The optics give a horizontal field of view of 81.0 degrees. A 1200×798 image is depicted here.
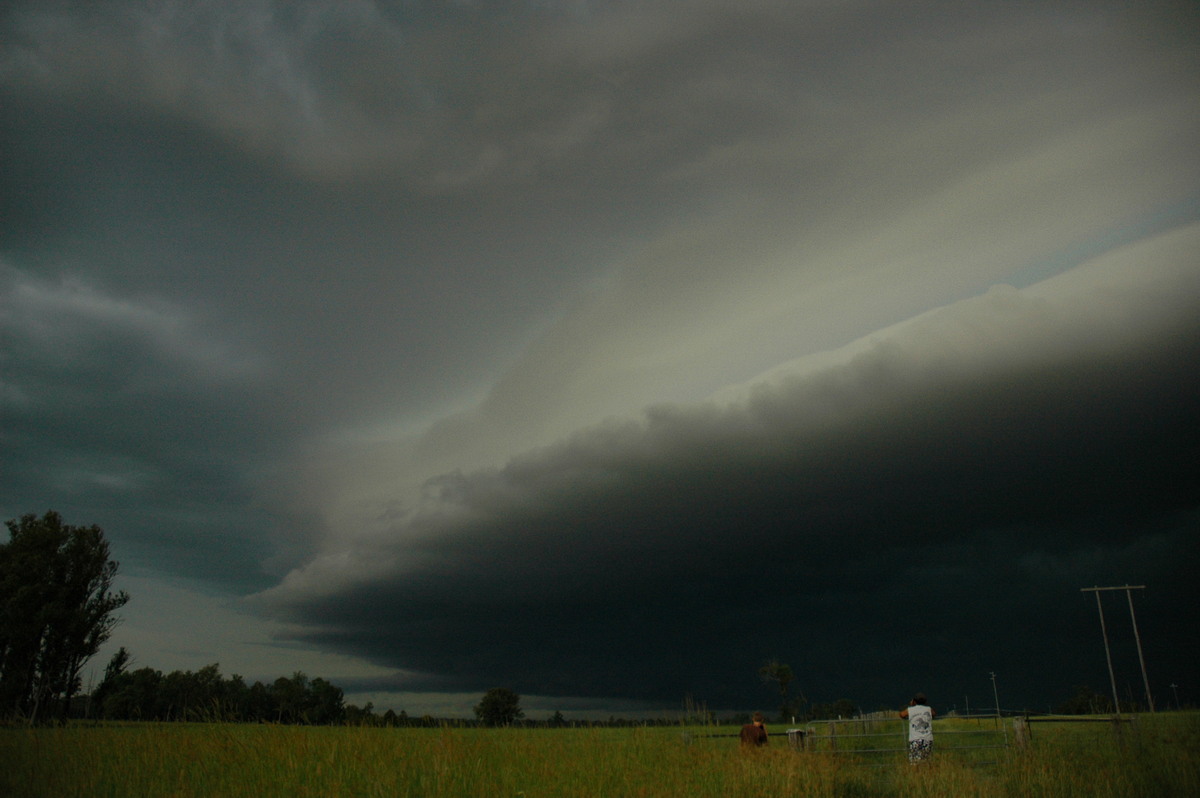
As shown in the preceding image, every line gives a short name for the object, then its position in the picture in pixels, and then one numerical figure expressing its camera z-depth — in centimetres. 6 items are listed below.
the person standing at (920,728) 1930
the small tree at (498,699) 8963
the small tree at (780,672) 10088
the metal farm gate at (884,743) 2269
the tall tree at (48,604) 4750
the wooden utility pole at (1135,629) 4462
